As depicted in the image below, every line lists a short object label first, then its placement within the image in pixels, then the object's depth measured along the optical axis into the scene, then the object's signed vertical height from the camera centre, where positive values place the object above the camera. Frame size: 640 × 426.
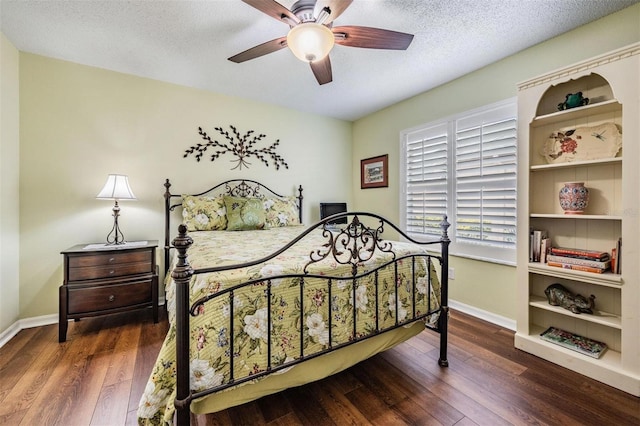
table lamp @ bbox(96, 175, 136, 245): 2.46 +0.18
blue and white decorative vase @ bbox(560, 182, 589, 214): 1.91 +0.11
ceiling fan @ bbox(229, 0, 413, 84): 1.56 +1.16
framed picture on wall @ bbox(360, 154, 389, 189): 3.81 +0.60
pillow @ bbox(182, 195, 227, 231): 2.87 -0.02
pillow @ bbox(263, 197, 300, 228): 3.30 +0.00
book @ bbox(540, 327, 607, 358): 1.82 -0.93
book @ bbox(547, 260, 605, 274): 1.81 -0.38
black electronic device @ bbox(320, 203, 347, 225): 3.97 +0.05
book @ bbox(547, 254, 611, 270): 1.81 -0.34
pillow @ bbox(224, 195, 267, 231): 2.91 -0.02
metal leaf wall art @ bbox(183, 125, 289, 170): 3.24 +0.82
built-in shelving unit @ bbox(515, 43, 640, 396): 1.65 +0.00
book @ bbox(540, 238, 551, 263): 2.10 -0.29
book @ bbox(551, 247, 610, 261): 1.84 -0.29
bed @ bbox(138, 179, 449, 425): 1.11 -0.53
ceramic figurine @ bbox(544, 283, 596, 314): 1.92 -0.64
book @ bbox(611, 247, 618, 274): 1.78 -0.32
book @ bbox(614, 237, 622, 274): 1.75 -0.30
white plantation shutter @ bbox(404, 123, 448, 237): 3.07 +0.39
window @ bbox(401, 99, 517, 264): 2.50 +0.34
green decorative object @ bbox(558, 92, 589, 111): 1.94 +0.81
